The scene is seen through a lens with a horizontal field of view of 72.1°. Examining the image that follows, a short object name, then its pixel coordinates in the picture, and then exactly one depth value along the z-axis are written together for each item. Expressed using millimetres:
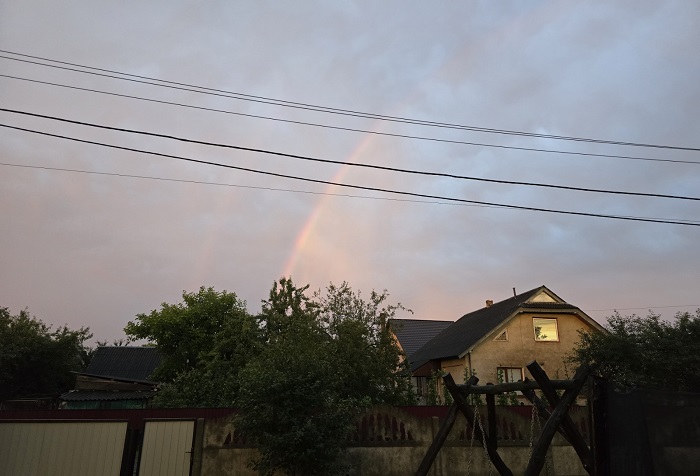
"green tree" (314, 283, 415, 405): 16328
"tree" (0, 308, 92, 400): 37281
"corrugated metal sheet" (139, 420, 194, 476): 10789
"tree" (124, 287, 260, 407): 28250
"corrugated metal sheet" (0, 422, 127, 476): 10516
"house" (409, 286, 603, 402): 26906
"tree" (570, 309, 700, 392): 19062
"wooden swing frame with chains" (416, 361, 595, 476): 7035
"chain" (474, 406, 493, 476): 8122
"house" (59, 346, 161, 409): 29094
